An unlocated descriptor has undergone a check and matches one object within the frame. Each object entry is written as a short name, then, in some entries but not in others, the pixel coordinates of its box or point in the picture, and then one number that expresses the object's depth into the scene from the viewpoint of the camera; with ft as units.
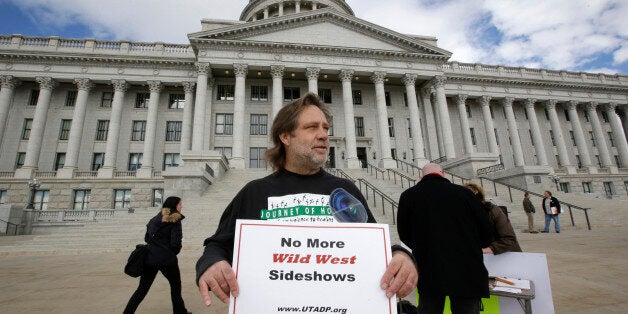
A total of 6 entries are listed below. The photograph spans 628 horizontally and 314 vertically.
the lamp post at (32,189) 67.82
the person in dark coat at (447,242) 9.16
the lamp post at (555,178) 101.44
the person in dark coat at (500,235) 11.87
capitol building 91.15
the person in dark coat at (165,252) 14.21
